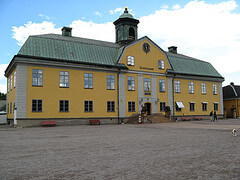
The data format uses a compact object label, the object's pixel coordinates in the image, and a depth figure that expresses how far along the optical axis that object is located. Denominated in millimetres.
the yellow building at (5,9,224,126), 26922
